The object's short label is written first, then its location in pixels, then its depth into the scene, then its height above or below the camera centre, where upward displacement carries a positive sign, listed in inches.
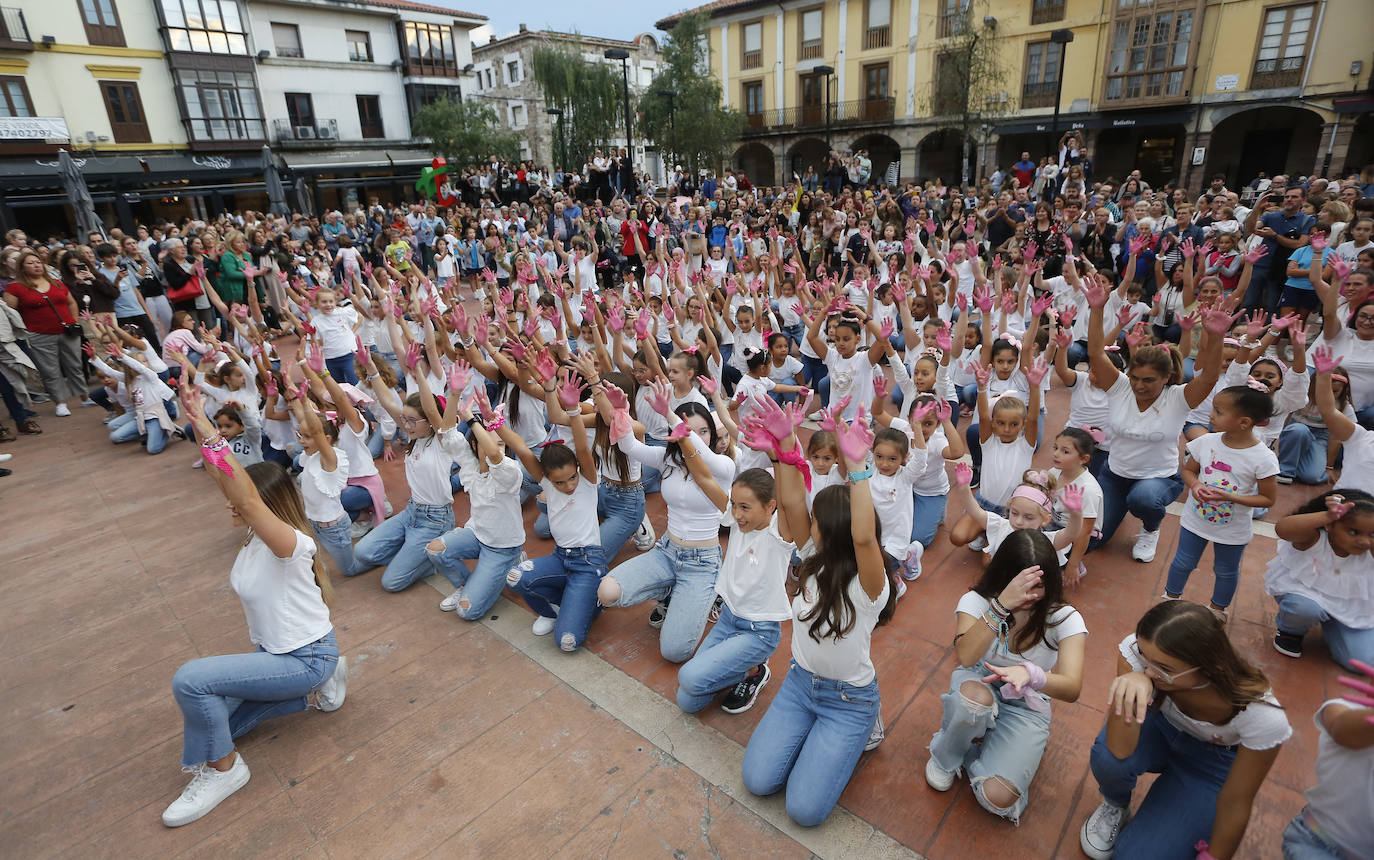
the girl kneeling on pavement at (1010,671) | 94.8 -68.8
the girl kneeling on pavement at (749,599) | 121.6 -74.2
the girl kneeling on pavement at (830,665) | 100.9 -73.1
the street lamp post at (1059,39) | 607.5 +118.0
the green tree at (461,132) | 1246.9 +121.3
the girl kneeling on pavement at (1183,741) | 83.0 -70.9
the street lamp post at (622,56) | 739.4 +142.3
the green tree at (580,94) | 1259.8 +178.8
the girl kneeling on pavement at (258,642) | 114.0 -73.1
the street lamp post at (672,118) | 935.3 +102.6
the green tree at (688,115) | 1109.7 +118.6
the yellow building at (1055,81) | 831.7 +126.9
